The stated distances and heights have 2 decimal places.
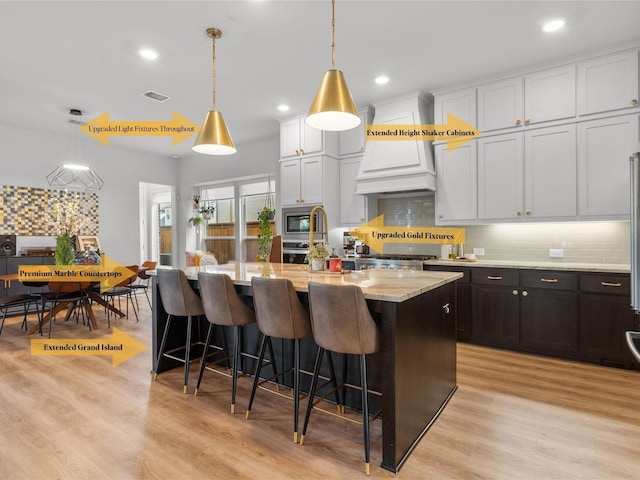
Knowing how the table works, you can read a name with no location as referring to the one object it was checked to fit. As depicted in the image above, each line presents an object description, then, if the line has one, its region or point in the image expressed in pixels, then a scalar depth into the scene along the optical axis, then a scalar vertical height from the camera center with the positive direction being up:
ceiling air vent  4.51 +1.72
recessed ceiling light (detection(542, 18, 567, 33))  3.04 +1.70
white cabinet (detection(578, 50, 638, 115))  3.40 +1.37
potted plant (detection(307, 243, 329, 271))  2.96 -0.18
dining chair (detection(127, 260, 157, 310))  5.36 -0.51
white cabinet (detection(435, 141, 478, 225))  4.21 +0.56
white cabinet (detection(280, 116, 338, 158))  5.06 +1.31
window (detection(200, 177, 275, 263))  6.90 +0.37
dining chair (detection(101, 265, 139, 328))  5.10 -0.74
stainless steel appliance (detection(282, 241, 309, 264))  5.27 -0.24
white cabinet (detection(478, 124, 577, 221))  3.69 +0.59
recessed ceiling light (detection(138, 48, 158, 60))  3.47 +1.71
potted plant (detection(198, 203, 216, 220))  7.68 +0.50
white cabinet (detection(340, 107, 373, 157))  4.95 +1.31
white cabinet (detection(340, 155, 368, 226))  5.04 +0.49
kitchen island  1.94 -0.64
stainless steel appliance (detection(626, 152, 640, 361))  1.86 -0.01
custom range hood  4.38 +0.93
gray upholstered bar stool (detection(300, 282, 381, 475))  1.91 -0.46
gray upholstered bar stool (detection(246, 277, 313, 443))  2.20 -0.46
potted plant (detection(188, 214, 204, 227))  7.76 +0.32
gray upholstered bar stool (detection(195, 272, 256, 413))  2.53 -0.48
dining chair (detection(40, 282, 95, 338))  4.55 -0.72
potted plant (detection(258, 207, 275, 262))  2.80 -0.01
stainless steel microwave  5.07 +0.18
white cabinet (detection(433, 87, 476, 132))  4.21 +1.46
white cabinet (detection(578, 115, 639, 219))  3.42 +0.63
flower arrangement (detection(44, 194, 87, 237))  6.07 +0.34
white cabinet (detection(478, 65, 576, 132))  3.70 +1.37
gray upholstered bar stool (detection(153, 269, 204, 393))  2.86 -0.47
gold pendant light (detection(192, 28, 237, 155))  3.06 +0.83
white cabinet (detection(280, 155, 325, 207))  5.07 +0.74
